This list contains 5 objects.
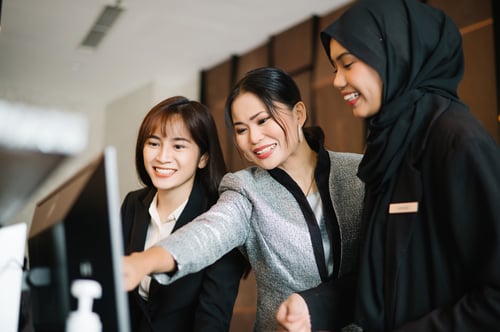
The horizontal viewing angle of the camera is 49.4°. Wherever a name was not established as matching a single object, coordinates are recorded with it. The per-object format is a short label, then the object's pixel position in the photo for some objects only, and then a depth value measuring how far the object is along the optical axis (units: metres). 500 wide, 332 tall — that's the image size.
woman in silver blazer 1.25
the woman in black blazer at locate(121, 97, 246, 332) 1.35
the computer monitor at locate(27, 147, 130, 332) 0.61
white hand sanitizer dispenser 0.67
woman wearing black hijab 0.83
